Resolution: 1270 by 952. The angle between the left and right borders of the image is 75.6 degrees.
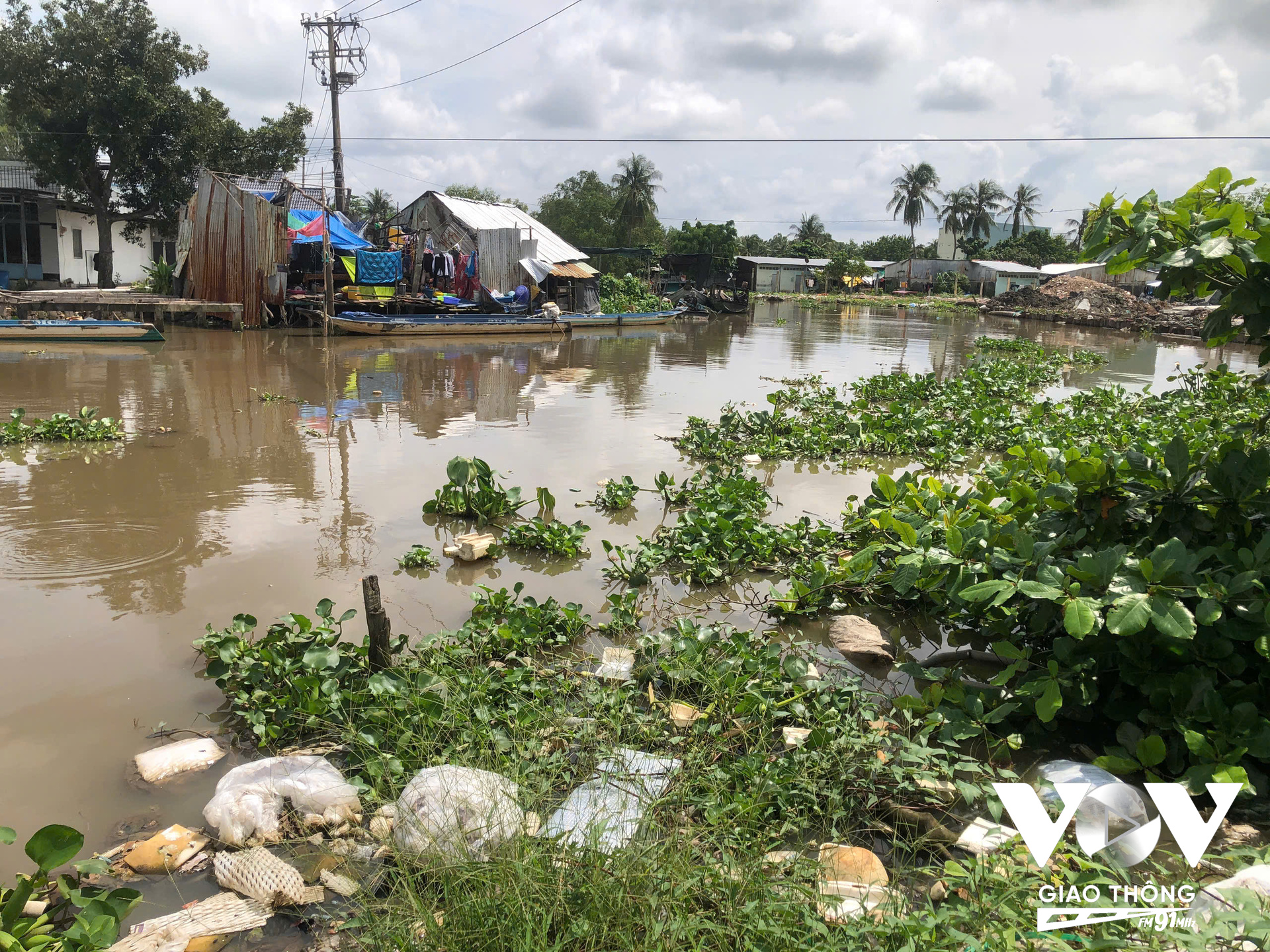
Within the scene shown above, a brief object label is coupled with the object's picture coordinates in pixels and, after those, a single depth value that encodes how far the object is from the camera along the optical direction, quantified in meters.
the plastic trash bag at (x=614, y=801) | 2.64
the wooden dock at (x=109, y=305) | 18.92
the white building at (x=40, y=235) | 25.50
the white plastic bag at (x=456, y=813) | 2.67
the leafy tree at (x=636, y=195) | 48.72
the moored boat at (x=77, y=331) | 16.30
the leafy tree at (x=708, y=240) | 49.31
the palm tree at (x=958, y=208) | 63.31
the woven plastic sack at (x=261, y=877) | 2.80
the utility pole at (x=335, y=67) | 26.28
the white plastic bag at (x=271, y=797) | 3.08
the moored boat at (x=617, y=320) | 27.34
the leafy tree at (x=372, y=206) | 50.02
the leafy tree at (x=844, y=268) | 58.44
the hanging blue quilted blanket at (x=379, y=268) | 22.89
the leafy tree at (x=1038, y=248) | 63.06
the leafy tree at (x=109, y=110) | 24.88
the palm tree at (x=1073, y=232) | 66.65
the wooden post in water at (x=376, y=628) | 3.94
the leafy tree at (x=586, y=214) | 46.53
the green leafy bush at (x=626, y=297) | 34.47
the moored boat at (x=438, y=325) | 21.08
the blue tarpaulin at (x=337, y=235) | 22.31
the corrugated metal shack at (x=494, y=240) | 27.27
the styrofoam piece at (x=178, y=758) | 3.49
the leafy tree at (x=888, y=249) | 70.06
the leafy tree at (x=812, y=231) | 72.66
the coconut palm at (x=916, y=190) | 62.31
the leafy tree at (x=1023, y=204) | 66.62
